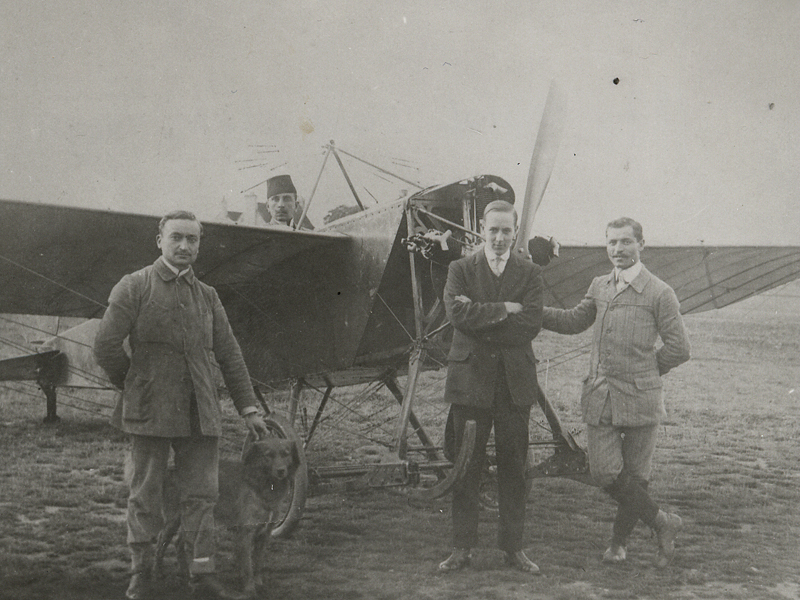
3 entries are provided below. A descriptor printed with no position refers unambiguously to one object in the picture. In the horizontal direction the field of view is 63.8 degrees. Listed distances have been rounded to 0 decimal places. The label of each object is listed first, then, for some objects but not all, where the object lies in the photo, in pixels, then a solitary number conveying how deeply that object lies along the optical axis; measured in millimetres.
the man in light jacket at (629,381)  3697
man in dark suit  3471
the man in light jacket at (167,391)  3057
